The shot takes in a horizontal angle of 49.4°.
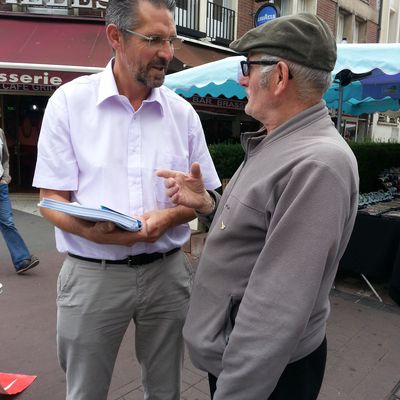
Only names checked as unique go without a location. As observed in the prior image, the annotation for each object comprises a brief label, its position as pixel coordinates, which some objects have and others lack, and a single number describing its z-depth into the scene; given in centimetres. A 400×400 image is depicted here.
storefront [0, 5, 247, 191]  860
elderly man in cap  123
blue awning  439
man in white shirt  174
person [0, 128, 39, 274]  512
